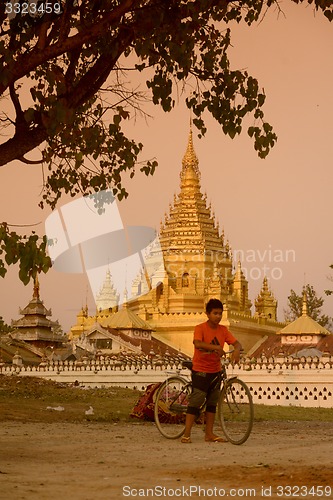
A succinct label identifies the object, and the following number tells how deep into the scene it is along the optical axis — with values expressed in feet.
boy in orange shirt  29.07
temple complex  138.41
